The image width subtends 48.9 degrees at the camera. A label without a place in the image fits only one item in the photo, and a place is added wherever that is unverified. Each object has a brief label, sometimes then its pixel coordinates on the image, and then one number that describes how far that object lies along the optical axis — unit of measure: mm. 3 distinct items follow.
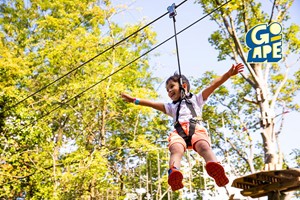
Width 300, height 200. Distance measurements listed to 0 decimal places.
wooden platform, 5090
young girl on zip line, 2375
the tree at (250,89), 8148
